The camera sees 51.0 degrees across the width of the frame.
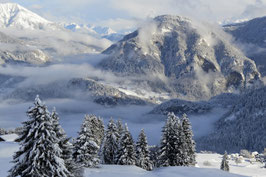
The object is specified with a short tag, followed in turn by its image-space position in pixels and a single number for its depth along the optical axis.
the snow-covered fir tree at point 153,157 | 85.27
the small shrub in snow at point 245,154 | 169.46
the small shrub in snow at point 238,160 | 152.62
